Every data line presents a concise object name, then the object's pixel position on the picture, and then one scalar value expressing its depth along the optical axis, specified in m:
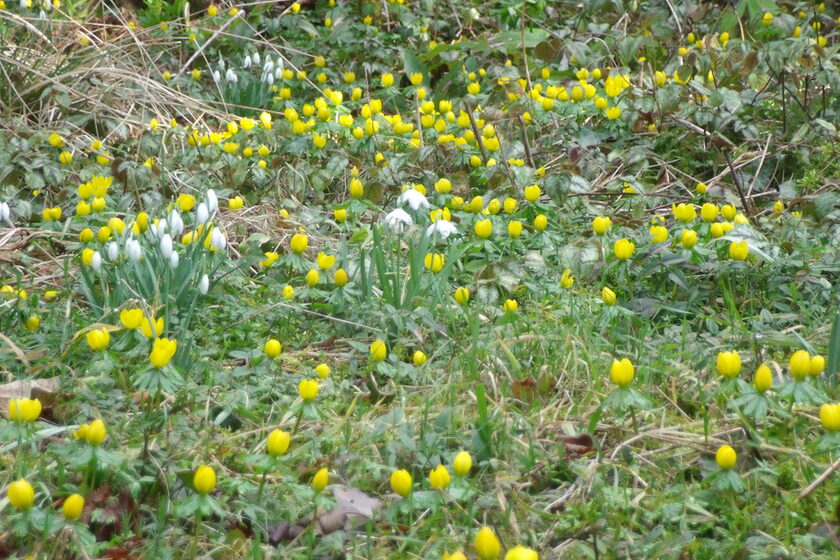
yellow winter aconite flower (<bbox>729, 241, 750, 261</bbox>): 5.67
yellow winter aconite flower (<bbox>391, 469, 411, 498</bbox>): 3.69
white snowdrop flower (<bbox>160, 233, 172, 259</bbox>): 5.36
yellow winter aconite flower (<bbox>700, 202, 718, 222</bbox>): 6.02
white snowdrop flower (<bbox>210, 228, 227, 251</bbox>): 5.70
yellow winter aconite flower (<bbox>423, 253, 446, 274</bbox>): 5.90
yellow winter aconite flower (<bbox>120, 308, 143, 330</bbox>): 4.59
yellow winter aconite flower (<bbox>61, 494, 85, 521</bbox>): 3.60
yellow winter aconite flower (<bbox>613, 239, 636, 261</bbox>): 5.61
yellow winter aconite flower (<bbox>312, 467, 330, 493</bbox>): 3.80
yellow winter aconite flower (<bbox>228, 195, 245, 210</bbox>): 7.29
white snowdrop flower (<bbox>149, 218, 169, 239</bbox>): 5.47
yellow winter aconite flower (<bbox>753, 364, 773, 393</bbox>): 3.99
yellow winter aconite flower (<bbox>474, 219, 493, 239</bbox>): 6.18
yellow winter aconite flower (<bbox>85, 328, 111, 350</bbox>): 4.41
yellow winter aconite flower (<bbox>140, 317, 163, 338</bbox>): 4.52
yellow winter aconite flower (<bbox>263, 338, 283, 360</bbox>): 5.00
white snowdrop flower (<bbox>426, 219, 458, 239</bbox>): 6.33
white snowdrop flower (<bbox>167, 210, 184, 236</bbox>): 5.60
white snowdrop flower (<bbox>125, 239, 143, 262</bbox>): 5.43
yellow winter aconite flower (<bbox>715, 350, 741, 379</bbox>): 4.17
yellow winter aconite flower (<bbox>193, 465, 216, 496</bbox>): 3.66
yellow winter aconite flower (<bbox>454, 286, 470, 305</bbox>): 5.57
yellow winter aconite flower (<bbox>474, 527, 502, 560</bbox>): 3.21
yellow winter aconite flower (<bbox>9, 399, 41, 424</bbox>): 3.91
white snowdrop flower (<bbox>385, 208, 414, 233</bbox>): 6.37
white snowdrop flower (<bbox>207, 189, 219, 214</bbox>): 5.74
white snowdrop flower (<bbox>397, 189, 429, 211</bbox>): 6.57
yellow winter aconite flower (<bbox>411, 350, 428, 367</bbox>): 5.40
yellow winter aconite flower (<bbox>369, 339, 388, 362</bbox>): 5.04
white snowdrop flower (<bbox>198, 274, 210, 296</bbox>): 5.57
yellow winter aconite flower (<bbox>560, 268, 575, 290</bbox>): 5.92
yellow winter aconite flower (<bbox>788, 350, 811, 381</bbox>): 4.02
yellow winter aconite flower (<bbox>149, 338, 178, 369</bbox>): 4.11
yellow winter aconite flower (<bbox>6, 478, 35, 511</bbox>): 3.54
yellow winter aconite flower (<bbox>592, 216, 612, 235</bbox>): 6.21
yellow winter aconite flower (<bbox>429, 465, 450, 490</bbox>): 3.72
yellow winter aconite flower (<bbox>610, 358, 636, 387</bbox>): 4.12
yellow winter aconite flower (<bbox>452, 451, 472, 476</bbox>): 3.88
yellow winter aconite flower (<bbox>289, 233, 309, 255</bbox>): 5.86
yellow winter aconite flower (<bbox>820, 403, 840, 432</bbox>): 3.86
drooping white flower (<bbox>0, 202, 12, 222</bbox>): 6.36
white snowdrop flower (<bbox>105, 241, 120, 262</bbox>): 5.54
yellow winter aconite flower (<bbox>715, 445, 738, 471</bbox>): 3.83
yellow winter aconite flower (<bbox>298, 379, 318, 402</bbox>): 4.23
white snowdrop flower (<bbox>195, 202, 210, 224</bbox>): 5.69
